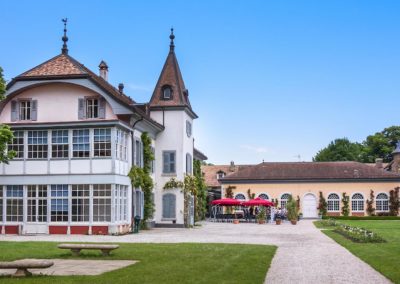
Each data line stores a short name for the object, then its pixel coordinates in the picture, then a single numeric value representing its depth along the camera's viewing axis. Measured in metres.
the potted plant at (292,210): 46.06
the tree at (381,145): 90.38
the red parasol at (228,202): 47.22
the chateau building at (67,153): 30.50
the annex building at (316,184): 59.91
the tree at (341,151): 90.31
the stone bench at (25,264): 12.42
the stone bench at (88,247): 16.96
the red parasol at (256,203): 46.97
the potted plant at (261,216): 46.17
